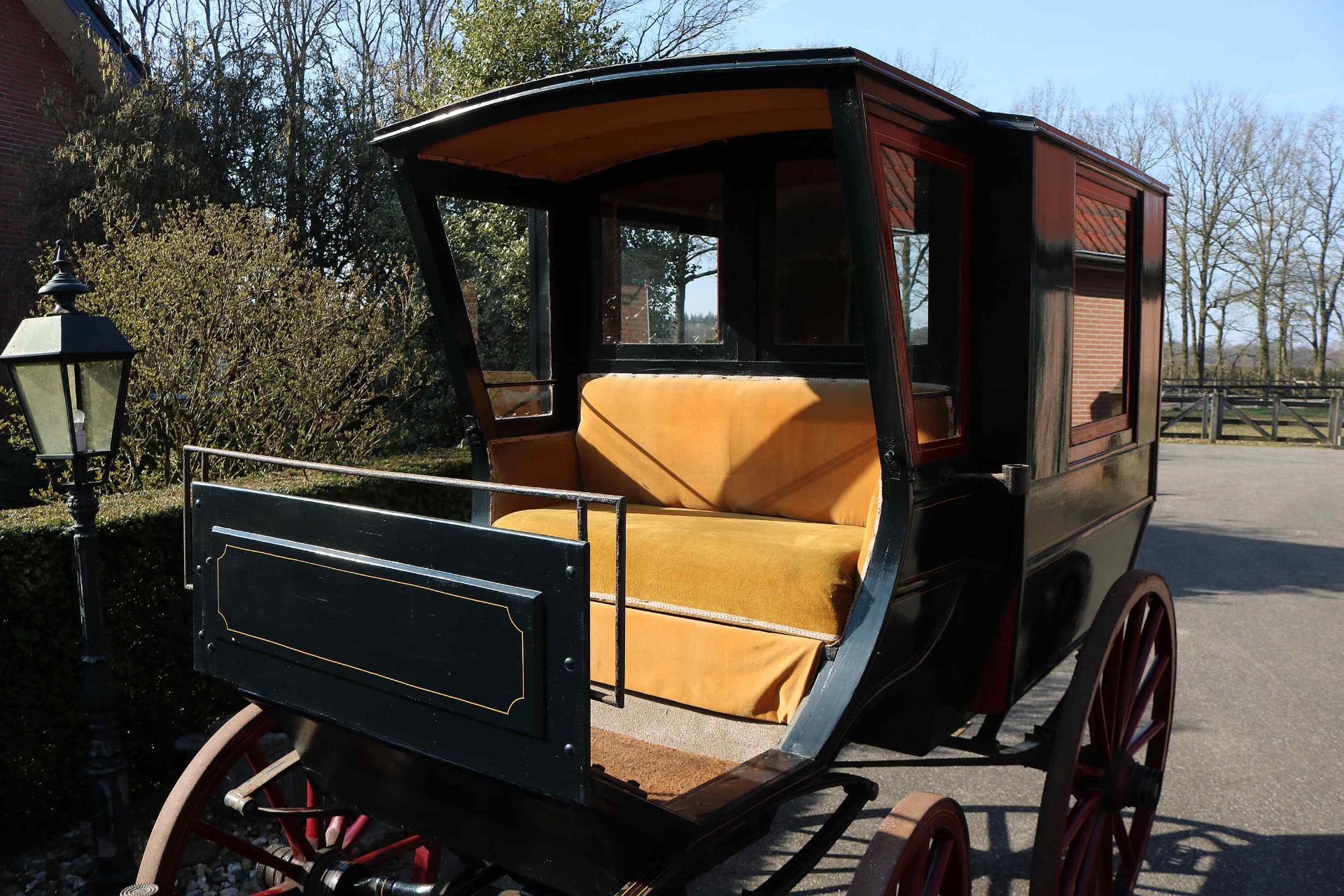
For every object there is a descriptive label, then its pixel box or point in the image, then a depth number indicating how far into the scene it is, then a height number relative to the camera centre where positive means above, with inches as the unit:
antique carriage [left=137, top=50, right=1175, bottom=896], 78.6 -14.0
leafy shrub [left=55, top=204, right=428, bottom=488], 241.9 +11.2
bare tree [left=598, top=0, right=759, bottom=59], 682.8 +241.5
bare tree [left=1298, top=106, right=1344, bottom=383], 1018.1 +121.0
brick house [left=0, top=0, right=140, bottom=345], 464.1 +148.6
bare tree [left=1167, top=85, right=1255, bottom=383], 1047.0 +168.6
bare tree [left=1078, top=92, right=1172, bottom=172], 1068.5 +241.1
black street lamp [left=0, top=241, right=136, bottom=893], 118.8 -4.2
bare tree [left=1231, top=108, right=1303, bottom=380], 1015.0 +132.3
